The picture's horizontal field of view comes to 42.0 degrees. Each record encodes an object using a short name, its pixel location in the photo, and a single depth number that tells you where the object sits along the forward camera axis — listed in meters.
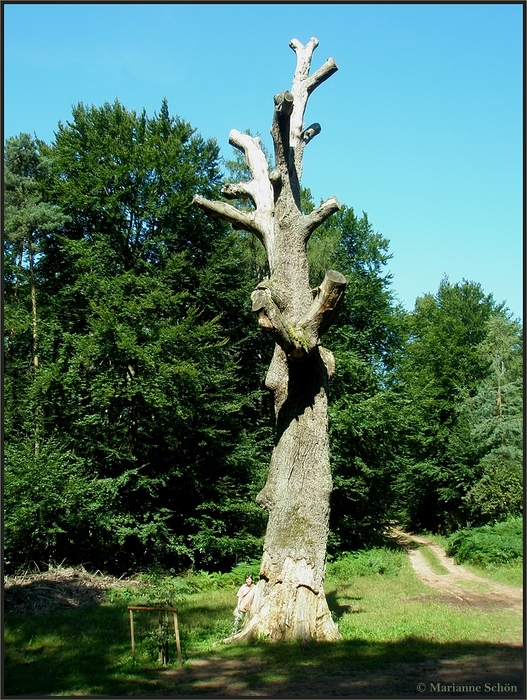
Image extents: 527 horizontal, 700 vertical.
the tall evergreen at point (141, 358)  21.69
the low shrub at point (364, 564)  22.28
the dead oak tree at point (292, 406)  9.62
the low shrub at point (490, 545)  22.97
